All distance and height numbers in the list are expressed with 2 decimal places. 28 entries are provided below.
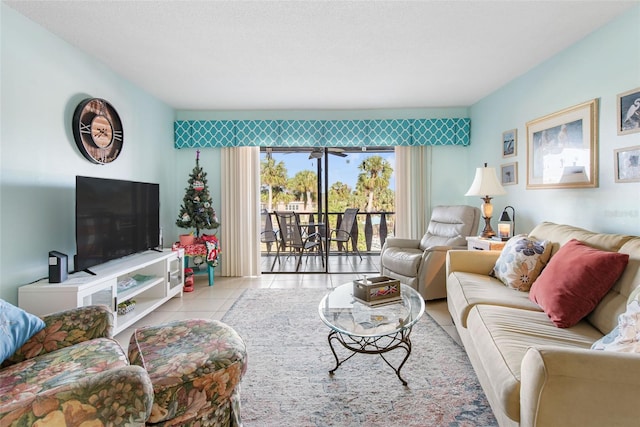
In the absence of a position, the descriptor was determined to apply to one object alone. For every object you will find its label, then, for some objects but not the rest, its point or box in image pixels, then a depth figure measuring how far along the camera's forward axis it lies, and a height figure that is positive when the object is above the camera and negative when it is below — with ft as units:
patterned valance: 14.39 +3.54
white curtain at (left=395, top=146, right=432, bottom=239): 14.58 +1.11
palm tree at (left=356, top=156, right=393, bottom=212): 19.81 +2.15
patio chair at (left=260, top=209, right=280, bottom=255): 17.76 -1.03
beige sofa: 3.36 -1.90
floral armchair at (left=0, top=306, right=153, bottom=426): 3.04 -1.94
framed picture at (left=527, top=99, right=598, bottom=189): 8.13 +1.75
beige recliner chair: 10.69 -1.46
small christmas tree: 13.08 +0.25
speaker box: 7.10 -1.19
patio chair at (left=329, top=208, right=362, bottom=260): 17.30 -0.83
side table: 9.98 -1.06
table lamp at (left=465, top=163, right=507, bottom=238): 10.71 +0.86
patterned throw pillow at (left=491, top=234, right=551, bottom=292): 7.32 -1.20
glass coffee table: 5.62 -2.00
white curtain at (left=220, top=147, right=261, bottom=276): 14.53 +0.26
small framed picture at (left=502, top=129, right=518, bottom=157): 11.34 +2.45
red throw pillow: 5.44 -1.29
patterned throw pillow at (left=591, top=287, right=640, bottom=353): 3.77 -1.54
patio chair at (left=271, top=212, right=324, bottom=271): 16.40 -1.10
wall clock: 8.52 +2.38
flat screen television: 7.85 -0.15
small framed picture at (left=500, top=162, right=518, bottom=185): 11.41 +1.36
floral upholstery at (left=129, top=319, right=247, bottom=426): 4.09 -2.12
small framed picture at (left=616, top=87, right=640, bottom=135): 6.91 +2.16
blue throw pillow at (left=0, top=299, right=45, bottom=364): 4.46 -1.67
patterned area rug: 5.28 -3.32
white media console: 6.92 -1.89
